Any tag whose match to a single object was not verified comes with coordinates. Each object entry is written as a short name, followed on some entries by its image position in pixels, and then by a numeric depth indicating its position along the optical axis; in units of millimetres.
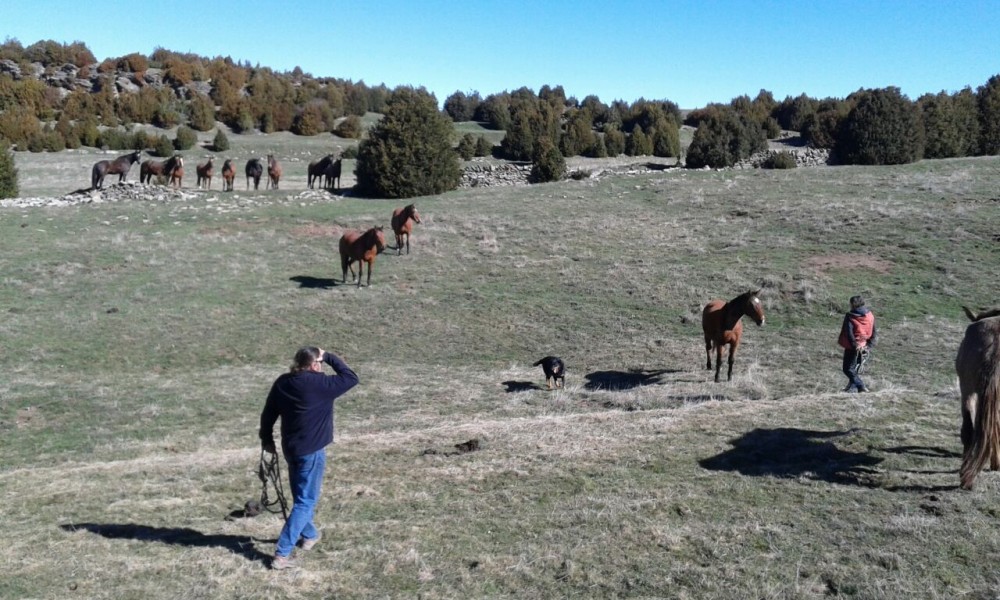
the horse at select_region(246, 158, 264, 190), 35219
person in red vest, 11281
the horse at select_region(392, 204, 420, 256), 22828
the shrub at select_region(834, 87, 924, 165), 38250
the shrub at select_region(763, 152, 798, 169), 40625
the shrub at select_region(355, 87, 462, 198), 35031
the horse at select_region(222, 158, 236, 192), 35081
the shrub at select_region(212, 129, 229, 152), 51000
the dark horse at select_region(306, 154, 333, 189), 36438
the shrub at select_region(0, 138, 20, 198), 31938
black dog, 13234
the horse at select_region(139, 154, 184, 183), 34469
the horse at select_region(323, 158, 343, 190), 36219
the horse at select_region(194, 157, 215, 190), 35406
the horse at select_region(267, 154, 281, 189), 34781
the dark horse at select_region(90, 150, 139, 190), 33406
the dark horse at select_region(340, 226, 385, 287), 19578
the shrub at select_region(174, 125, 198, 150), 50688
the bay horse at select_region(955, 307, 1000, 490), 6168
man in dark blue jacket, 5648
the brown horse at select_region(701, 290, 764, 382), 12562
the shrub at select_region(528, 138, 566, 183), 40938
